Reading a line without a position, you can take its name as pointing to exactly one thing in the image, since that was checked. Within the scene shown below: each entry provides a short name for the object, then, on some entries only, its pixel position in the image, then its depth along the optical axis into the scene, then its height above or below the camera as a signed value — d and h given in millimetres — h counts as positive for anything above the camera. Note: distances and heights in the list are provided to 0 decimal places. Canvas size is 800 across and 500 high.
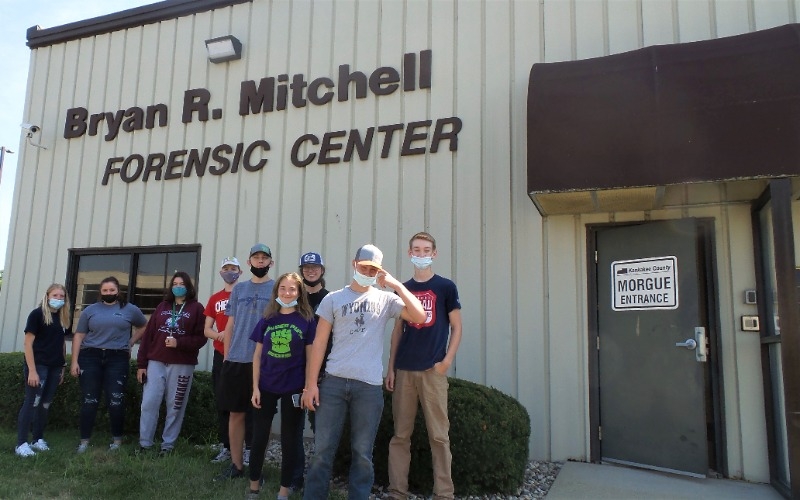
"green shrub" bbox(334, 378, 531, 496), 4527 -913
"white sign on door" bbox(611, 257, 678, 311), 5480 +452
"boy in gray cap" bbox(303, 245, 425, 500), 3816 -299
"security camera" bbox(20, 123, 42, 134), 8930 +2850
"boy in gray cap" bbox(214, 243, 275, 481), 4695 -169
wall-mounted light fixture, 7871 +3624
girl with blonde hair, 5461 -396
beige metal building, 4934 +1524
